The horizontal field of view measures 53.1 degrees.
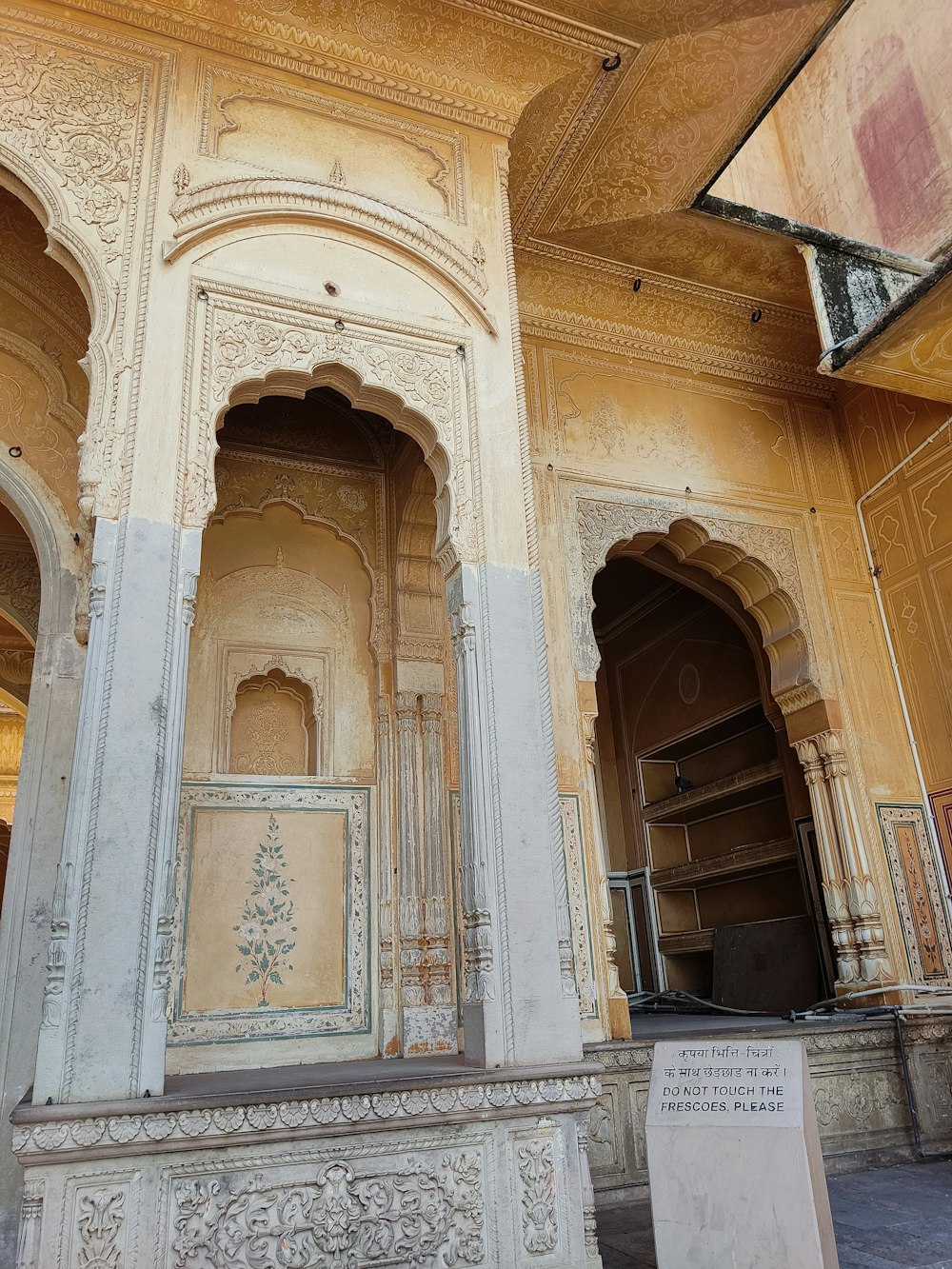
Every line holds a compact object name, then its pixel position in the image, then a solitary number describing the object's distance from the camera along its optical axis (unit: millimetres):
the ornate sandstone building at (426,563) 3162
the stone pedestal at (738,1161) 2613
